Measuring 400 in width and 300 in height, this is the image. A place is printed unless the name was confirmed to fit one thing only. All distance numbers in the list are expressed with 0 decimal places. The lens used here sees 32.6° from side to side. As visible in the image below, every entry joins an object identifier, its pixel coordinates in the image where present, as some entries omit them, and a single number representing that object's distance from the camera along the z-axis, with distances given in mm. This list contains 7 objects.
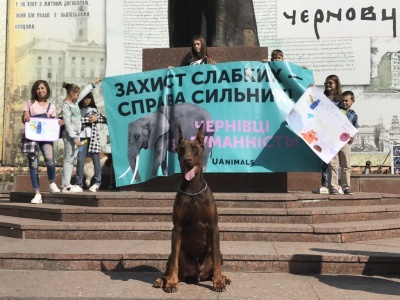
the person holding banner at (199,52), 8984
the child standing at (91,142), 9539
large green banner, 8734
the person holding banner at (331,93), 8688
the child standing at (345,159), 8547
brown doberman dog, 5004
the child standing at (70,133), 9039
